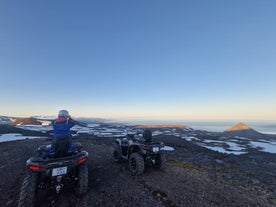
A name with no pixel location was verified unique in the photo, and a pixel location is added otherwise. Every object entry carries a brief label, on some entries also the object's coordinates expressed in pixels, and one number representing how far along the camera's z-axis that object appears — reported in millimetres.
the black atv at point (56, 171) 3240
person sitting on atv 3691
